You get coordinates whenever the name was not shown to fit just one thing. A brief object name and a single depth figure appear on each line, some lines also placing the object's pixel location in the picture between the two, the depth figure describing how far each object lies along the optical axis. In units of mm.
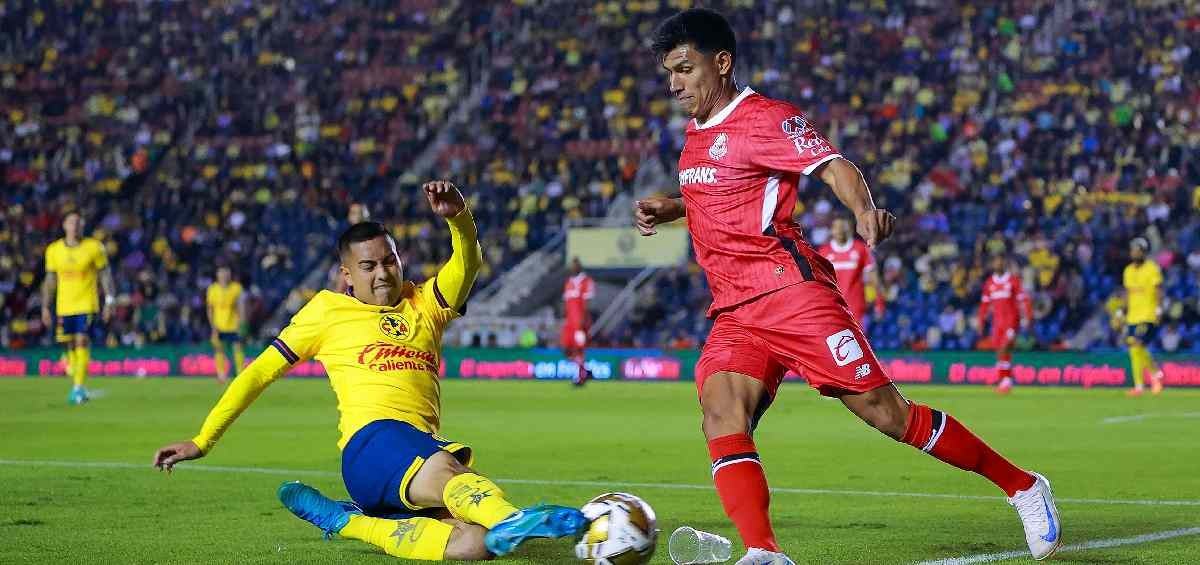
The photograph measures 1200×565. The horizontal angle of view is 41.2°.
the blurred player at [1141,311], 21953
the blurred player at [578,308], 26797
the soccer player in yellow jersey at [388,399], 6223
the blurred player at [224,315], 27219
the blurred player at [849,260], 20444
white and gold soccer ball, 5445
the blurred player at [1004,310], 23598
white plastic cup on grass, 5594
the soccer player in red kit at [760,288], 5891
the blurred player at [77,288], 19812
